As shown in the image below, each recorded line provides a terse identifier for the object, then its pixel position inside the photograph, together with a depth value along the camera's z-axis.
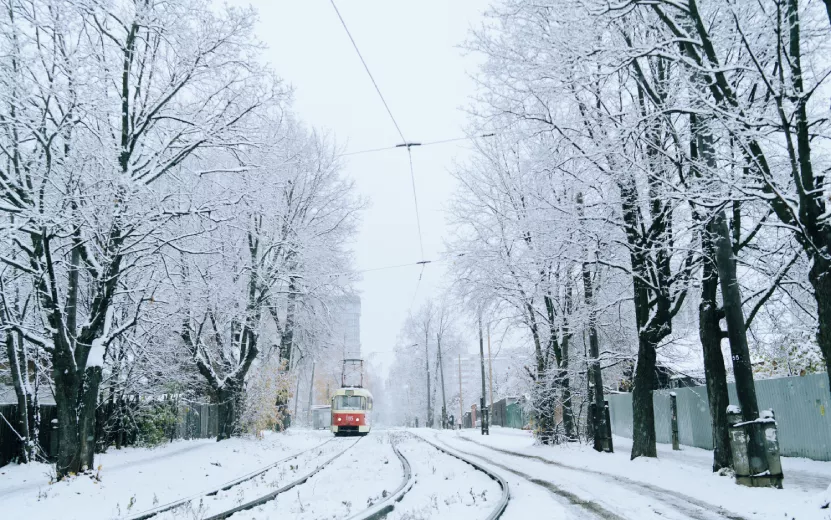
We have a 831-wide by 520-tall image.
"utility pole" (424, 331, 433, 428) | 59.95
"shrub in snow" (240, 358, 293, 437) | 23.45
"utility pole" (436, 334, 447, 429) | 52.03
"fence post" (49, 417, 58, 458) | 13.73
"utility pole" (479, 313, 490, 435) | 34.84
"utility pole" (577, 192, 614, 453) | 16.22
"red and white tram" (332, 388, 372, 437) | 38.06
